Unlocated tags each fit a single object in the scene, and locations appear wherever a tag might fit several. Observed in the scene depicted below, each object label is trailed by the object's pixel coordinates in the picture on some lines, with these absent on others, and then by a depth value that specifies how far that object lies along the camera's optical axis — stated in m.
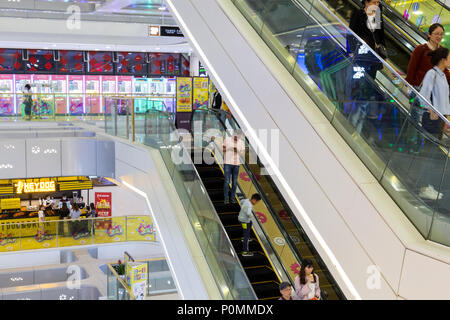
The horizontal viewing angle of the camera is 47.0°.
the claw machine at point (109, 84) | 27.31
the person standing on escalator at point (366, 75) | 5.27
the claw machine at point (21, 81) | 25.25
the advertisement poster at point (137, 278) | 13.37
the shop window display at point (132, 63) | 27.39
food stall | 18.92
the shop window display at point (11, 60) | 24.98
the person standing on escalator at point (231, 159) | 9.19
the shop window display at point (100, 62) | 26.80
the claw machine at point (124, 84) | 27.56
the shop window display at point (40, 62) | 25.52
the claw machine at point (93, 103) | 18.23
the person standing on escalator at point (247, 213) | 8.50
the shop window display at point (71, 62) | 26.17
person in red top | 5.47
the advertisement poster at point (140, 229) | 16.32
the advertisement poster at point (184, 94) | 16.14
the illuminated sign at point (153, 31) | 20.61
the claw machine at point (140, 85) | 27.89
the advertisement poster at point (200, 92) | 16.45
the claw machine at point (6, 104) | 17.22
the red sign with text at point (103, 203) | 22.45
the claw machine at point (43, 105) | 17.69
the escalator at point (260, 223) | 8.54
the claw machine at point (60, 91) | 17.97
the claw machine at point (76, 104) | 18.12
